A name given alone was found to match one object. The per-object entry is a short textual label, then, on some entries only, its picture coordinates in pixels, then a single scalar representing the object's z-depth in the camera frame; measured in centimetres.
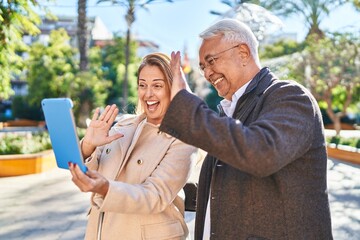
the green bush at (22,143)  1043
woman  188
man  133
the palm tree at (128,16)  1611
